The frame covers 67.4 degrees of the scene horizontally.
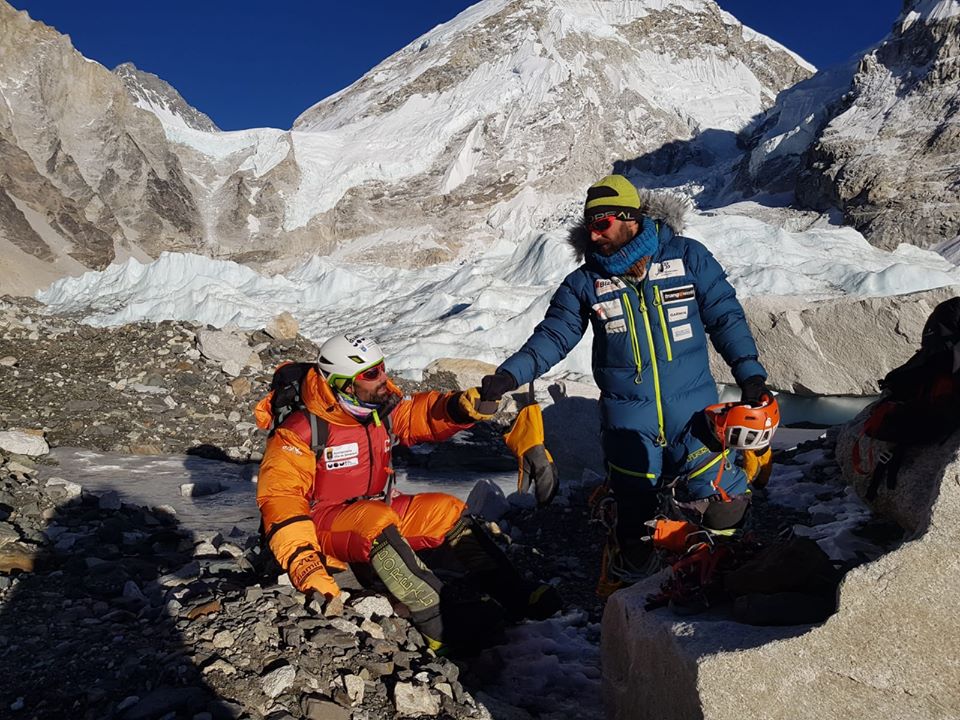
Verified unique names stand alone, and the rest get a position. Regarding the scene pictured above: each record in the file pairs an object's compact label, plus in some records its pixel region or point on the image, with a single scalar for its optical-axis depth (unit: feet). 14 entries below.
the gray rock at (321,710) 7.43
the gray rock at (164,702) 7.02
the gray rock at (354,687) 7.95
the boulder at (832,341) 35.14
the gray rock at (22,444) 20.89
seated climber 9.70
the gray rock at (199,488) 19.93
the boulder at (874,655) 6.03
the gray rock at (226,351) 31.60
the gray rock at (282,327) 36.22
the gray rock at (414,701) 8.02
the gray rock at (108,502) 16.65
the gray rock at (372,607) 9.53
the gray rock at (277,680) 7.57
